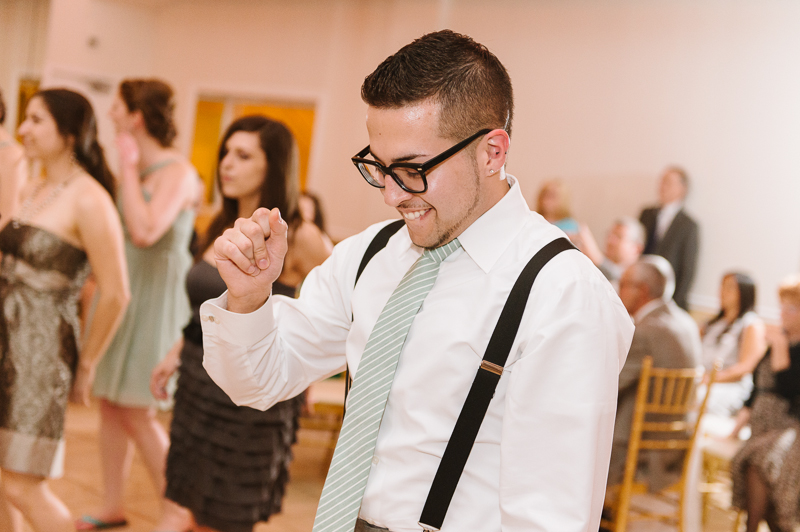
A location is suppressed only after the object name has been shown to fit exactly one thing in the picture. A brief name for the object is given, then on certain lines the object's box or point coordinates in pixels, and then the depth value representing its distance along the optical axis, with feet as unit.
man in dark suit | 21.98
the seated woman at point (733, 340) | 16.05
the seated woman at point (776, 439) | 11.78
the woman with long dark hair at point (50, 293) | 7.48
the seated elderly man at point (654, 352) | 11.35
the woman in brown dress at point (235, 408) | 7.55
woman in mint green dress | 10.07
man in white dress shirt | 3.45
